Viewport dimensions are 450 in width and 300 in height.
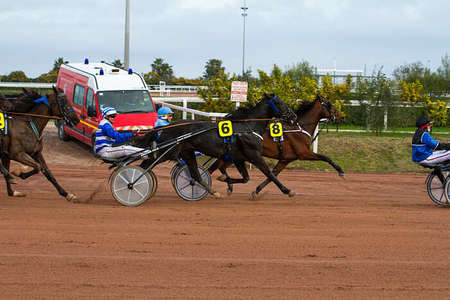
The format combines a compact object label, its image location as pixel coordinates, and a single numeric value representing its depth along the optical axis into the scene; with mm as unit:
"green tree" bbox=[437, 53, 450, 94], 36950
